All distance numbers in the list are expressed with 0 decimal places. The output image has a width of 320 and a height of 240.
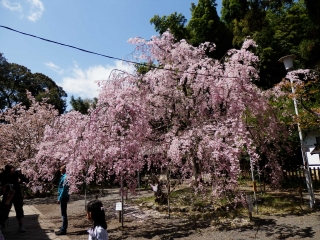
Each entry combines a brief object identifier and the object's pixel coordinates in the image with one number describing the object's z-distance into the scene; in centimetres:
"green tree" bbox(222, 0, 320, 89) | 2264
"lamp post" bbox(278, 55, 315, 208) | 793
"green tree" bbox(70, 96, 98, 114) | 3116
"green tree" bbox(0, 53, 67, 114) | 2941
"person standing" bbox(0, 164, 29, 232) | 635
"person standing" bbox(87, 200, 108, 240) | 299
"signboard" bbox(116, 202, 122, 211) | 705
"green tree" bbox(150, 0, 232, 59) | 2603
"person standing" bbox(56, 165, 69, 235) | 640
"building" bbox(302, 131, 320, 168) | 1503
